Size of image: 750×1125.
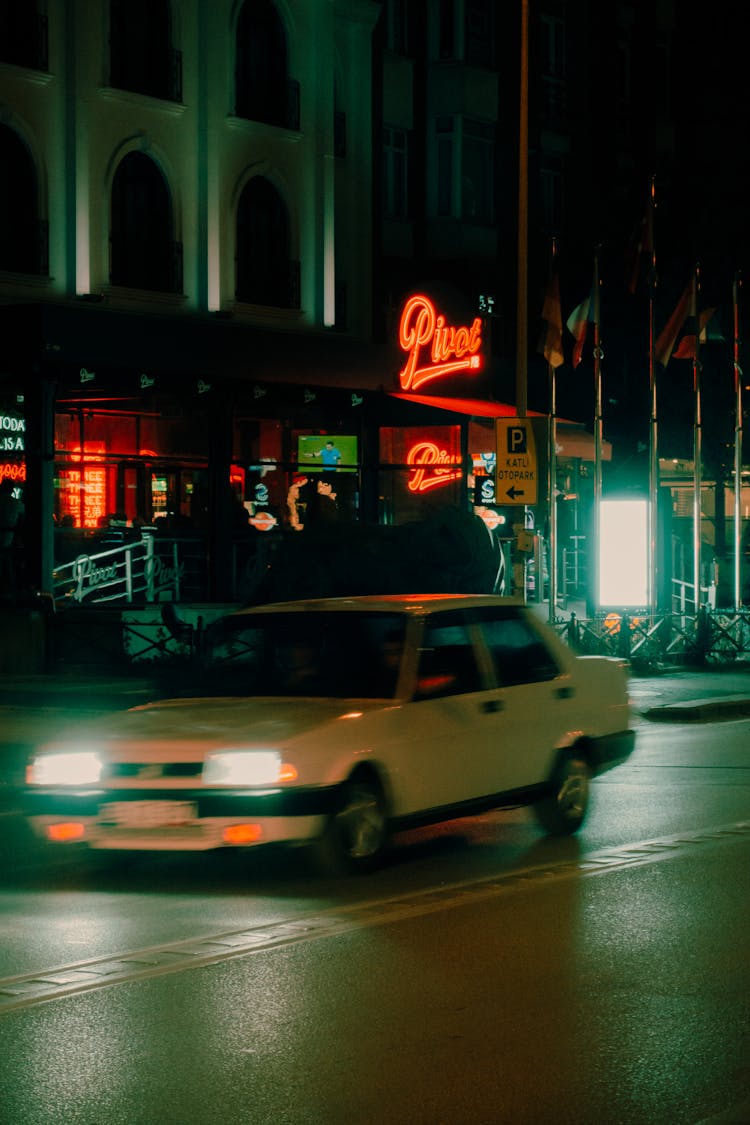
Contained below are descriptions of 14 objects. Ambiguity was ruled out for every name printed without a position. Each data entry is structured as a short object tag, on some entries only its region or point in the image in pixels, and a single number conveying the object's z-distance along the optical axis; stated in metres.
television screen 31.91
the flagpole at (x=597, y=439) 29.36
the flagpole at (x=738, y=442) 30.45
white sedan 9.57
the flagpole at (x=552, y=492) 26.38
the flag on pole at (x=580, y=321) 30.78
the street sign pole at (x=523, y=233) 24.66
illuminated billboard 29.66
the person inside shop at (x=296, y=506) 30.19
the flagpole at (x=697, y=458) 30.05
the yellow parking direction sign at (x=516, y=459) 23.16
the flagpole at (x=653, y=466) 28.95
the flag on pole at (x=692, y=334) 31.34
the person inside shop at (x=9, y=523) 26.19
